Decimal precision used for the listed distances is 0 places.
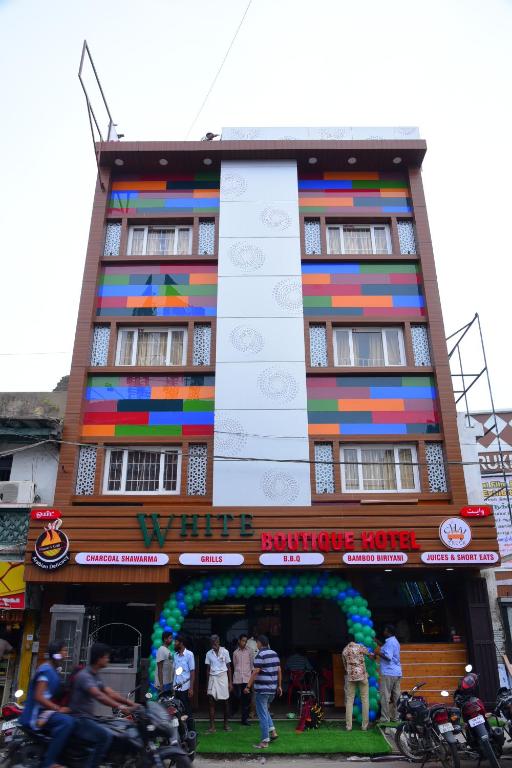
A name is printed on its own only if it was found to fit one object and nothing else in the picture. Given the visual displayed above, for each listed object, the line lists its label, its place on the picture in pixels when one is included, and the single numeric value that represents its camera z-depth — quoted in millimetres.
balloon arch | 13367
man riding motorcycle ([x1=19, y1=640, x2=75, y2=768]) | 6871
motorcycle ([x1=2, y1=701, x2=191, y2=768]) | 6992
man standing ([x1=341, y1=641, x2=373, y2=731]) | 11844
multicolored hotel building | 13945
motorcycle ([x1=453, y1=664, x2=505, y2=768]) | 8250
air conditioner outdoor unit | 15430
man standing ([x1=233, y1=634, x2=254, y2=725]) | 12398
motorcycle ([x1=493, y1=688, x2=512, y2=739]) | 9320
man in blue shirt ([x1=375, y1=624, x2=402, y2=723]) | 12359
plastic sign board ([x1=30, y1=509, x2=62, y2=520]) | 14055
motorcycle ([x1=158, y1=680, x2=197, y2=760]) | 9227
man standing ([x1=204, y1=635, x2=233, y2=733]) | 11703
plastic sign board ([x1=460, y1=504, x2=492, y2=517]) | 14219
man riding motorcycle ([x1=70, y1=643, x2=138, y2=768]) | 6914
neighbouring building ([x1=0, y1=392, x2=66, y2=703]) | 14062
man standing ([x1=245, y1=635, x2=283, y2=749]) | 10461
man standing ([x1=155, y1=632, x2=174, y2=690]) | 12078
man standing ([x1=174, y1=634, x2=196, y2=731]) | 10938
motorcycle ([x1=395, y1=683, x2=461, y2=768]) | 8625
